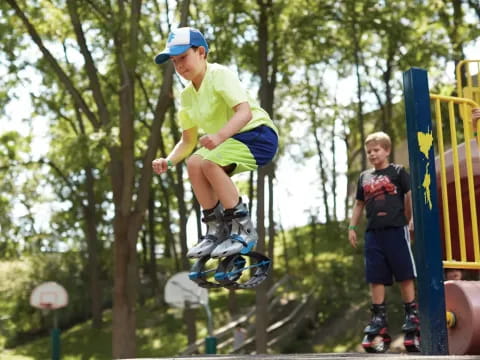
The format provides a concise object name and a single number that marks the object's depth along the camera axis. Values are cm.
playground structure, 800
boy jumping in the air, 757
